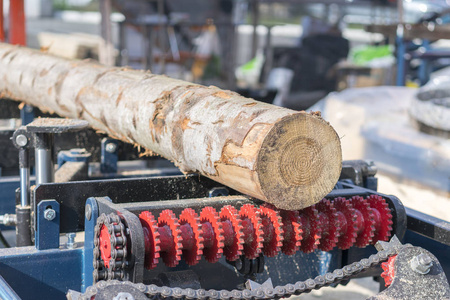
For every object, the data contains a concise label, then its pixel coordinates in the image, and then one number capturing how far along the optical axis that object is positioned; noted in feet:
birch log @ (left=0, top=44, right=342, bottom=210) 6.98
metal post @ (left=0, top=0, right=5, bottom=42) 19.03
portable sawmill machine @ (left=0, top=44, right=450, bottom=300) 6.92
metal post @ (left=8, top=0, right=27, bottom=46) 21.93
